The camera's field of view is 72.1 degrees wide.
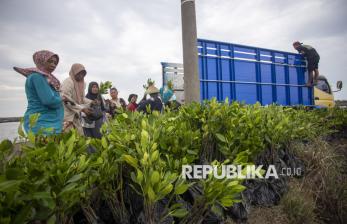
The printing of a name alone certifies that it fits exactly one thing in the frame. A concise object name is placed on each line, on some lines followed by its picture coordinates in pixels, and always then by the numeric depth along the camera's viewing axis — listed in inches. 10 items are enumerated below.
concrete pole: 132.8
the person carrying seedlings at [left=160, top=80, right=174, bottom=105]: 247.8
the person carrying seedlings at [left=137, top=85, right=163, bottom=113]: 205.2
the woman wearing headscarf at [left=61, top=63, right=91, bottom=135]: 140.6
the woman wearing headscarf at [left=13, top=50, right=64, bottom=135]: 109.9
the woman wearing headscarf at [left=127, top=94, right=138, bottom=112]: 291.4
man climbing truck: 312.5
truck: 239.8
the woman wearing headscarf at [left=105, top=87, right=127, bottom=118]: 250.5
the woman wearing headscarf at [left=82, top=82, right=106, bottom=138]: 151.1
